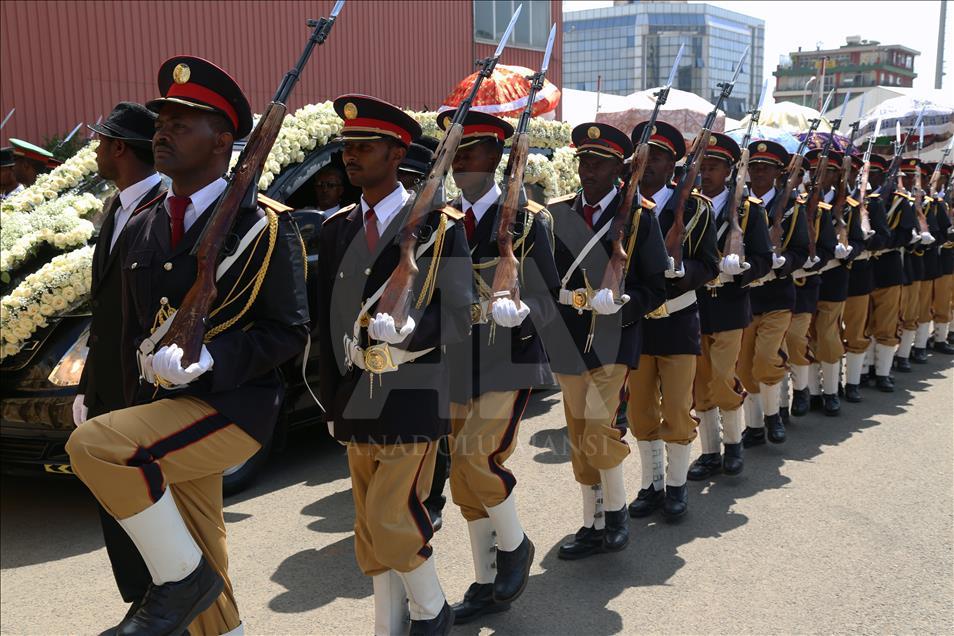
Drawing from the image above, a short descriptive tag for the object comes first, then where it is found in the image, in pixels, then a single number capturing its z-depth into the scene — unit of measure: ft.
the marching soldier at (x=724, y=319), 18.51
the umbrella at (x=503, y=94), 24.17
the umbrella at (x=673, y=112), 31.86
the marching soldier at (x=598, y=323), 14.43
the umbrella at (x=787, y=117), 38.65
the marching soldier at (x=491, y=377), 12.33
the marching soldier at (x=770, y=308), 20.83
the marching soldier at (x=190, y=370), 8.89
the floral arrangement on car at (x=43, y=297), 16.19
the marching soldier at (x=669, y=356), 16.12
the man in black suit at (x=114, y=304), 11.25
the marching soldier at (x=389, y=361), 10.61
